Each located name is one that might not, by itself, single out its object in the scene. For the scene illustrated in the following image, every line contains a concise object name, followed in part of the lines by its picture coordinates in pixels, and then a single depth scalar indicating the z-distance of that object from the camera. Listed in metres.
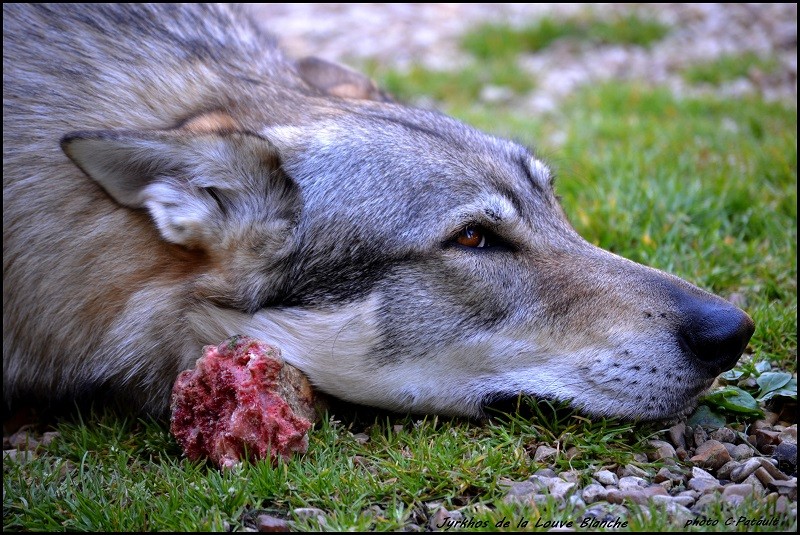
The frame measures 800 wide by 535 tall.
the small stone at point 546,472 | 5.73
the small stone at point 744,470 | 5.61
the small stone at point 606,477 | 5.61
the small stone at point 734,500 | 5.13
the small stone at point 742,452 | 5.96
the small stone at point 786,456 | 5.81
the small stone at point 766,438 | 6.15
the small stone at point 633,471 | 5.72
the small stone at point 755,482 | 5.36
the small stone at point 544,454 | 5.92
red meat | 5.93
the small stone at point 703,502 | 5.16
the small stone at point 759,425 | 6.39
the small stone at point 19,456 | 6.55
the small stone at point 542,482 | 5.51
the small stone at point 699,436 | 6.18
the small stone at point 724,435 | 6.20
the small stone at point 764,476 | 5.46
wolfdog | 6.18
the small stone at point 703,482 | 5.41
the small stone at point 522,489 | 5.41
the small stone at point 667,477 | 5.64
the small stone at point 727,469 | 5.73
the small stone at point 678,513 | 4.98
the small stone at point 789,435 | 6.10
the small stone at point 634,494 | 5.26
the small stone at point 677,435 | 6.17
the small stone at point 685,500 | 5.25
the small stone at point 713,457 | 5.85
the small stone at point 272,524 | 5.22
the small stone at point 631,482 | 5.49
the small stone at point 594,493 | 5.37
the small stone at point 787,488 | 5.25
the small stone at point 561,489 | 5.39
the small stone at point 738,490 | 5.28
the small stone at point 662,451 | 5.93
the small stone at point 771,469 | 5.57
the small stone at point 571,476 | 5.61
